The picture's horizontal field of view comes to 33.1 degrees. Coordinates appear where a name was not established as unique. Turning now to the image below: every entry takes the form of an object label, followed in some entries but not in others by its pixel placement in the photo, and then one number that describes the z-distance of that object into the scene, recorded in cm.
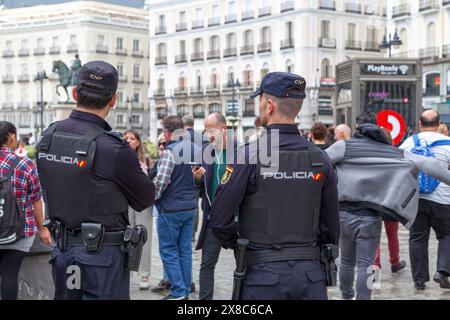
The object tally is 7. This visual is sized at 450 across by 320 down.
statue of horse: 3312
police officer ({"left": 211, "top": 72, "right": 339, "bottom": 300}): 420
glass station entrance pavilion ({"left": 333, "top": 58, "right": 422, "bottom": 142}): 2020
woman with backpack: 609
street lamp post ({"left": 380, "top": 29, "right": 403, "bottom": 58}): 2865
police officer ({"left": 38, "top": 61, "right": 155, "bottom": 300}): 436
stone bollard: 691
